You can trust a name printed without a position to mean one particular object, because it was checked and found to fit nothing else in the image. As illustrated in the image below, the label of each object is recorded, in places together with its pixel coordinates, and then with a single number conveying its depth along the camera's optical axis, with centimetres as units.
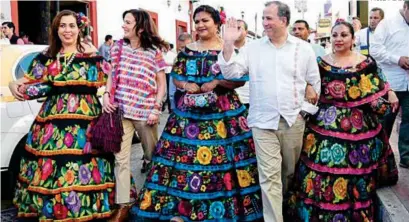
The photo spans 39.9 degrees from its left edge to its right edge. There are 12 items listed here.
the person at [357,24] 912
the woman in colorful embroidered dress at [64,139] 483
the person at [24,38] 1167
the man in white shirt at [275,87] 451
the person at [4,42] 607
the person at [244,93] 652
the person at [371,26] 767
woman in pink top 501
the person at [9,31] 1079
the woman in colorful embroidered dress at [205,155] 481
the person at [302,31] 718
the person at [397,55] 589
